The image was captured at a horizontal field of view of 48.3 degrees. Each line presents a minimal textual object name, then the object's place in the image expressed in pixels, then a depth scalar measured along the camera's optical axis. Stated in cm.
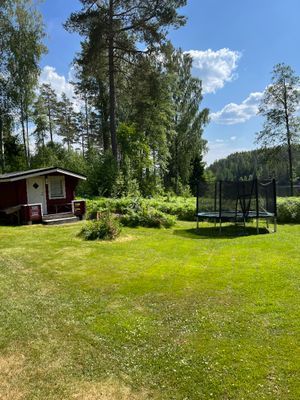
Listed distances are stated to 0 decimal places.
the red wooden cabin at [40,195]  1207
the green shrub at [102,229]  870
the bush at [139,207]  1277
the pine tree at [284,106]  2486
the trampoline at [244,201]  1012
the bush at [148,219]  1122
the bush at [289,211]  1254
